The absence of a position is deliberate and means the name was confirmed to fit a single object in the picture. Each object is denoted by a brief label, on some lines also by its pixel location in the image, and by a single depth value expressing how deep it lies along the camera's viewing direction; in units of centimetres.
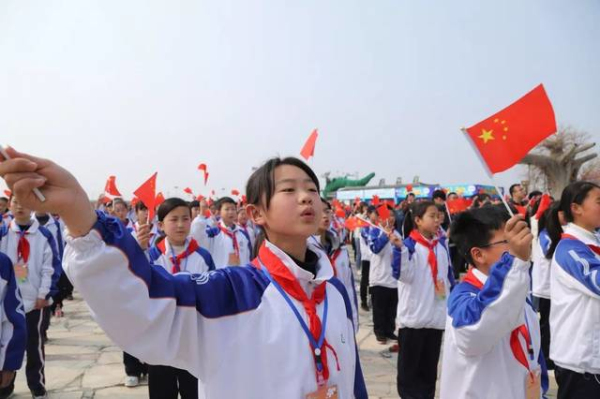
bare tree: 1141
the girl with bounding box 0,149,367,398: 104
